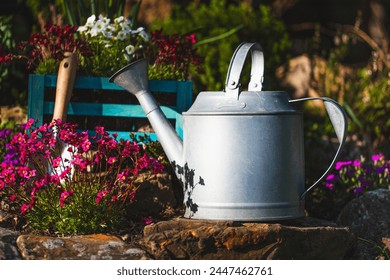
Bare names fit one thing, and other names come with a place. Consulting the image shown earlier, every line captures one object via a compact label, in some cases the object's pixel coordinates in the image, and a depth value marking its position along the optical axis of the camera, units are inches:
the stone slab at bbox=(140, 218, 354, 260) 106.5
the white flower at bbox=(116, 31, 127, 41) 142.6
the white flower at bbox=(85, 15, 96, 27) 143.2
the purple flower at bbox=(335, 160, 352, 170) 157.3
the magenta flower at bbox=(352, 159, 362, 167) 159.0
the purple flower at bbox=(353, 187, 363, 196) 151.9
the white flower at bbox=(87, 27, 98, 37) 141.9
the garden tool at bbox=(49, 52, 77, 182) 130.1
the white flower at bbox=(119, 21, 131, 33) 143.3
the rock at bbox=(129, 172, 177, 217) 127.6
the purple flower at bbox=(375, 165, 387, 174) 158.4
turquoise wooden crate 135.0
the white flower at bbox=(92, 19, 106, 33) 142.4
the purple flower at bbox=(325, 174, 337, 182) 152.6
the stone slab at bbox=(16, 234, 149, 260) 105.6
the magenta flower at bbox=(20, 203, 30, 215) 111.3
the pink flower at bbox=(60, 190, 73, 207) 107.7
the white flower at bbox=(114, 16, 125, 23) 143.9
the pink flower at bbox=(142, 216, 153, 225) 117.0
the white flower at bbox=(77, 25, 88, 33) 143.6
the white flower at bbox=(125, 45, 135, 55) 140.2
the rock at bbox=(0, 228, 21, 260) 106.1
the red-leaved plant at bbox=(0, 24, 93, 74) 138.1
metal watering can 109.3
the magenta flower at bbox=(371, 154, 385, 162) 164.4
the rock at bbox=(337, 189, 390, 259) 133.6
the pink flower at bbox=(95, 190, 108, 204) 109.8
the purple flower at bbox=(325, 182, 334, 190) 148.5
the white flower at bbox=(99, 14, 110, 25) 142.3
